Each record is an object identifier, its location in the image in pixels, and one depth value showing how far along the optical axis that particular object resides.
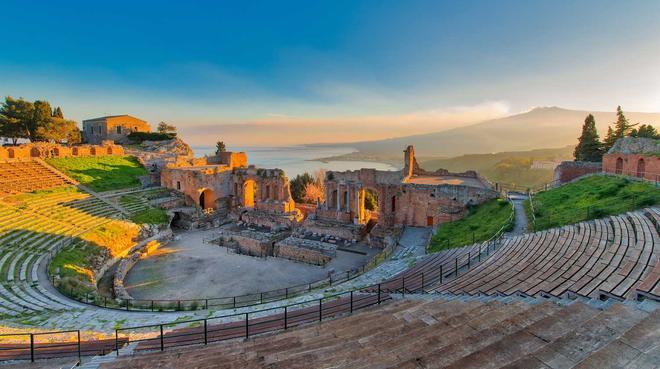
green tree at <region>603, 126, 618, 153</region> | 35.49
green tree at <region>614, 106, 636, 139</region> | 35.97
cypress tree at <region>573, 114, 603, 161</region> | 34.94
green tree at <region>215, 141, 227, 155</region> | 59.91
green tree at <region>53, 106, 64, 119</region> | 49.77
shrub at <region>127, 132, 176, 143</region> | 52.34
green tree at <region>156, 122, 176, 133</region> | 59.76
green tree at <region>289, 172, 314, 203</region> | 51.00
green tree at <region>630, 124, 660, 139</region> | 33.98
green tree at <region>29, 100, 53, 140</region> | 42.81
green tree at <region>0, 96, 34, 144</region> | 41.58
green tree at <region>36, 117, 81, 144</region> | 43.09
